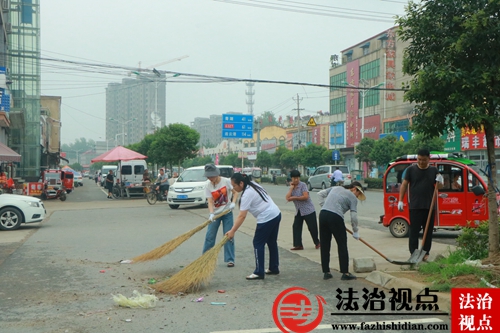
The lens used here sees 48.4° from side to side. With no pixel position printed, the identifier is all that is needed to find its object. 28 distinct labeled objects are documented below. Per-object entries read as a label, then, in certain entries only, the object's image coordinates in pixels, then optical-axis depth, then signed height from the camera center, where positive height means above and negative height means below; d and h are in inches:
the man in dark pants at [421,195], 315.9 -16.1
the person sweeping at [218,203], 349.7 -22.7
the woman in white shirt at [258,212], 301.3 -24.8
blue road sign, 1736.0 +130.1
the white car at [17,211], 592.1 -47.8
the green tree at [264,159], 2979.8 +41.1
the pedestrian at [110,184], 1304.9 -41.0
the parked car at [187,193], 868.6 -41.3
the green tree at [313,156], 2321.6 +45.1
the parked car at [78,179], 2331.4 -53.5
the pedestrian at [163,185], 1055.6 -35.5
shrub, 295.9 -41.0
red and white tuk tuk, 461.1 -24.3
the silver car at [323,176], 1508.5 -25.7
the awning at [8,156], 846.5 +16.3
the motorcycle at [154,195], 1032.8 -53.7
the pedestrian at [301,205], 418.6 -29.7
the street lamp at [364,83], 2364.7 +360.0
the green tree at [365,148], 1886.1 +63.2
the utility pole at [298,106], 2487.0 +274.4
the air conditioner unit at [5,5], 1349.4 +399.0
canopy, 1224.2 +23.7
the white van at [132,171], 1338.6 -10.9
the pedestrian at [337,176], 1141.1 -19.6
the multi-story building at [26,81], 1585.9 +244.7
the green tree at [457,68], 270.2 +49.3
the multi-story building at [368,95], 2285.9 +319.1
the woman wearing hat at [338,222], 295.4 -29.4
